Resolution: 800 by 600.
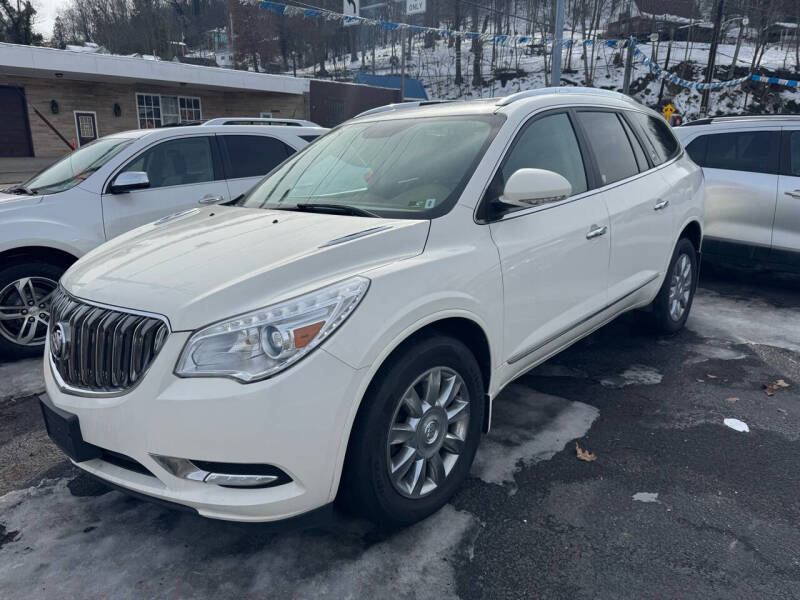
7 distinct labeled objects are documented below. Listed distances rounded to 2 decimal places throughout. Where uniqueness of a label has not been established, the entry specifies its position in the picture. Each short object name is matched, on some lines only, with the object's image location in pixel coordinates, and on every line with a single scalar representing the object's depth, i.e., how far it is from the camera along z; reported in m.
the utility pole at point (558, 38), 14.67
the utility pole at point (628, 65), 22.86
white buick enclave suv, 2.10
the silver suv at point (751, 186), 6.16
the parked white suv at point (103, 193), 4.66
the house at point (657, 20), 51.44
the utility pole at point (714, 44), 24.29
